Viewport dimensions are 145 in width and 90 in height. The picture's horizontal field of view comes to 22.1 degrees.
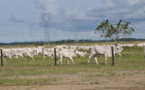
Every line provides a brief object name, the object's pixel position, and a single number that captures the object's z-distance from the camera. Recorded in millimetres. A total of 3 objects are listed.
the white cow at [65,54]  33372
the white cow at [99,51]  32875
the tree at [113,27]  71744
